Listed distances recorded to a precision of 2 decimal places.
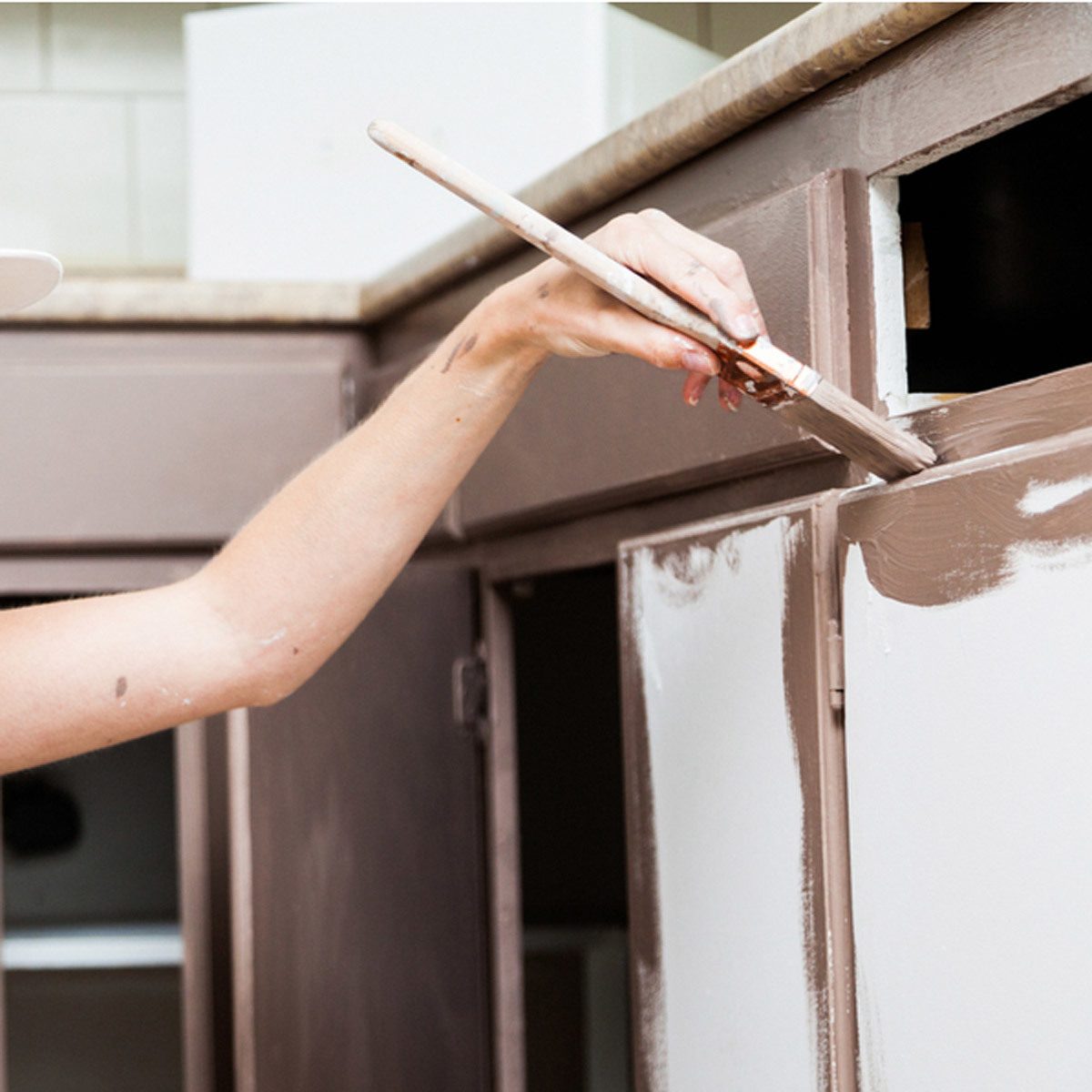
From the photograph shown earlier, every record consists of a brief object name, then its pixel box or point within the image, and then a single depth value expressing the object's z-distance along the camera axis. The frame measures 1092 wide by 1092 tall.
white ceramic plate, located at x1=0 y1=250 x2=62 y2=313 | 1.17
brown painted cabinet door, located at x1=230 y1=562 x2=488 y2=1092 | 1.57
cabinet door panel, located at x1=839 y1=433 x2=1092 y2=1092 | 1.04
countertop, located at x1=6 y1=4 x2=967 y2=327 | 1.18
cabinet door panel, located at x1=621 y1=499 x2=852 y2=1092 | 1.19
